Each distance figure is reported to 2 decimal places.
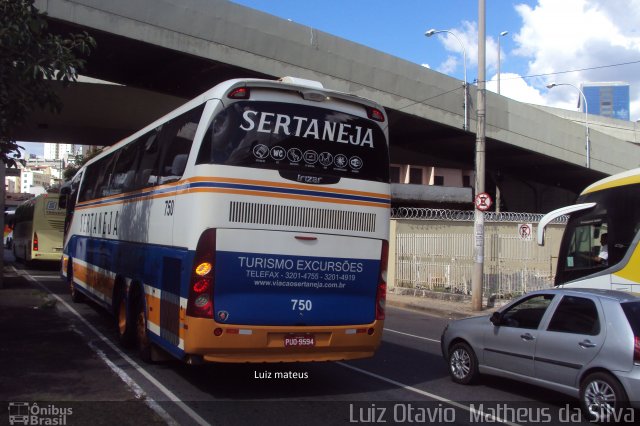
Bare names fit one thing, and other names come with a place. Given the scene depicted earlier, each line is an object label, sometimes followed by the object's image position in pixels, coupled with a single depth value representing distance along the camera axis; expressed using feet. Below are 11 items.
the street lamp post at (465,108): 94.49
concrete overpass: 73.51
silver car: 21.20
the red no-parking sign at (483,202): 56.70
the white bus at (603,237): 34.83
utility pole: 57.93
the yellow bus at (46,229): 87.15
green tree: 25.22
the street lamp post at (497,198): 114.47
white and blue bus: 22.34
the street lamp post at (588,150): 107.76
